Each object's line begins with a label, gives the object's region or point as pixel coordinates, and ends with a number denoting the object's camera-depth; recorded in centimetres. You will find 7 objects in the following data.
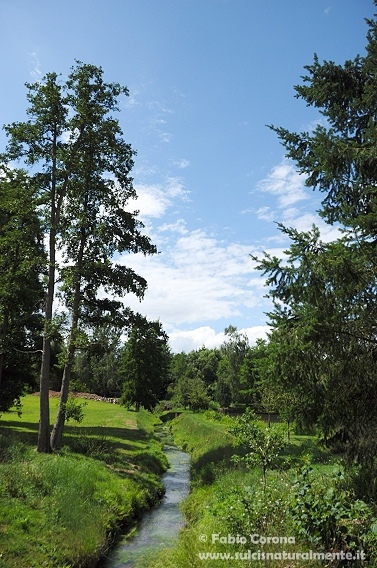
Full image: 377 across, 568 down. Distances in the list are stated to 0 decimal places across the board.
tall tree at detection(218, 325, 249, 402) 6869
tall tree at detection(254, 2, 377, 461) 861
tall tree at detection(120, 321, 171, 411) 5169
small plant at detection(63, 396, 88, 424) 1784
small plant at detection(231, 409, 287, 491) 1039
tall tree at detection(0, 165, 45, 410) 1894
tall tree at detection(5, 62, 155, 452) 1811
